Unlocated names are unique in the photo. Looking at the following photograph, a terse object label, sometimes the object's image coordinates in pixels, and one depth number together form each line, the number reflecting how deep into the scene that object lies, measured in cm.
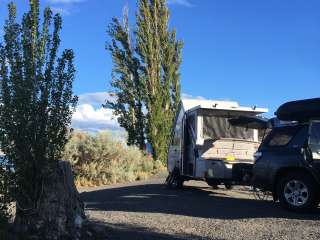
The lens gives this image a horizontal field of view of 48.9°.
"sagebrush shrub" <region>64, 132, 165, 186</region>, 1377
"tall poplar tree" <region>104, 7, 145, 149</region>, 1967
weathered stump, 511
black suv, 711
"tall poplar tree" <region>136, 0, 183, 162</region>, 1885
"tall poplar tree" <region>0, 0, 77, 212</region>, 507
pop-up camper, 933
